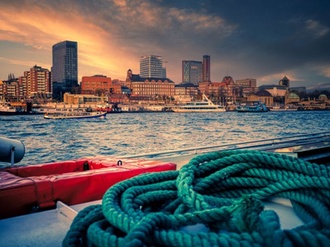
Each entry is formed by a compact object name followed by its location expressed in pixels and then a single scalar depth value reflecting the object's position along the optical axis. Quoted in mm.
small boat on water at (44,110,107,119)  53156
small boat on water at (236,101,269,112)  89256
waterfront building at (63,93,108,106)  91594
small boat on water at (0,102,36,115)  68250
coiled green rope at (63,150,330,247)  927
